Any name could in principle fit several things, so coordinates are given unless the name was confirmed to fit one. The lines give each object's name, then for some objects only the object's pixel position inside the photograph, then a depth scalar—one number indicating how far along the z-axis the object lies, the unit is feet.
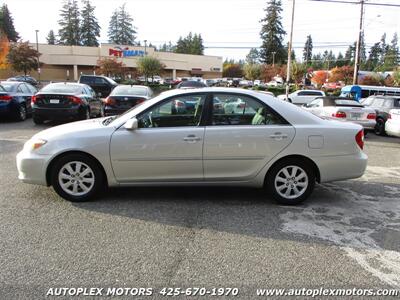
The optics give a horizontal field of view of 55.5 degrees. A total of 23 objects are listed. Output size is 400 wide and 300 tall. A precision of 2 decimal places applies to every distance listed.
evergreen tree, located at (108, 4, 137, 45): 327.47
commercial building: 201.98
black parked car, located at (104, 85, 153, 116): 41.83
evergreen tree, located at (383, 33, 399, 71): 346.76
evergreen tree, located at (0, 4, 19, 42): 301.63
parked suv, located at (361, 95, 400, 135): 45.21
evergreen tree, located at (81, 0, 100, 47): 309.83
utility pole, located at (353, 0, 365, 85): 93.61
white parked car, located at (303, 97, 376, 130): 39.93
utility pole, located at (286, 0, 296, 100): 105.40
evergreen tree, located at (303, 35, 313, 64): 394.58
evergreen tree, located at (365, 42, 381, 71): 375.66
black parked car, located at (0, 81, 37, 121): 42.99
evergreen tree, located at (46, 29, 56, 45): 391.08
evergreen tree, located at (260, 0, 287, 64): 261.03
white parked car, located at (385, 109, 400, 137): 36.65
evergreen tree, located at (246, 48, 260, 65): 404.32
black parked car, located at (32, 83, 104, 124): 40.37
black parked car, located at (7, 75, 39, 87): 137.08
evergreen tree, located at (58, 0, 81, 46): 305.32
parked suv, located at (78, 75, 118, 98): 85.30
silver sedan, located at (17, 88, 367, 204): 16.37
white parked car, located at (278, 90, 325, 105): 83.05
